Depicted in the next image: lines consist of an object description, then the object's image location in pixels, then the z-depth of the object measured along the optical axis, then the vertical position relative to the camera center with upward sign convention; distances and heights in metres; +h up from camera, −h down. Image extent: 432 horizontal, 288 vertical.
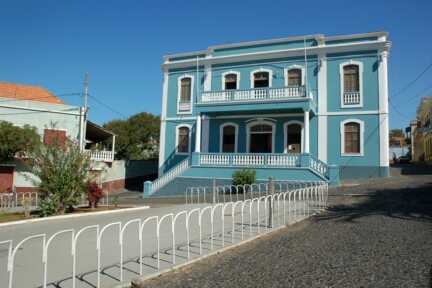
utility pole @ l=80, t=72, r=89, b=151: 24.98 +3.21
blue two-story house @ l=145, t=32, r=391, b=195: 20.23 +3.61
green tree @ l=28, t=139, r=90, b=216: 11.88 -0.22
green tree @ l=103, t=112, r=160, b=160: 36.44 +3.45
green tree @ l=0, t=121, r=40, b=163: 19.59 +1.48
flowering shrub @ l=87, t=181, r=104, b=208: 13.44 -0.88
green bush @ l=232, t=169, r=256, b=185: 18.70 -0.24
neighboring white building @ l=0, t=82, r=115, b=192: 22.27 +3.05
